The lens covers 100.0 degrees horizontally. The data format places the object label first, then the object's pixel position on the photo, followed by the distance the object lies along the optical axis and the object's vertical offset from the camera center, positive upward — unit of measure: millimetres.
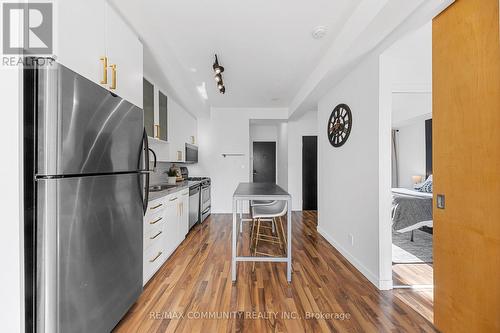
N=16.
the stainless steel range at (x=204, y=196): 4484 -690
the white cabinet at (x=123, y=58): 1574 +905
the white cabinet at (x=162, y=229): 2158 -786
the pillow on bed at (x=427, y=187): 4270 -471
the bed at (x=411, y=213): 3262 -769
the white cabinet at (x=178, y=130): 3748 +727
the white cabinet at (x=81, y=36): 1168 +802
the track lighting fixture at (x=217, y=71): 2776 +1273
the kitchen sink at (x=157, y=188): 3027 -333
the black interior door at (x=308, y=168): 5770 -86
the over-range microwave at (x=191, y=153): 4595 +286
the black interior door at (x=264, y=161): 7574 +149
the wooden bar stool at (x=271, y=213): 2814 -647
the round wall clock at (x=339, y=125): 2822 +575
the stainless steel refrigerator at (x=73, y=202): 1062 -205
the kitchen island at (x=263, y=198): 2271 -488
